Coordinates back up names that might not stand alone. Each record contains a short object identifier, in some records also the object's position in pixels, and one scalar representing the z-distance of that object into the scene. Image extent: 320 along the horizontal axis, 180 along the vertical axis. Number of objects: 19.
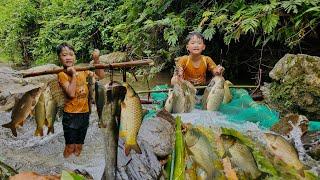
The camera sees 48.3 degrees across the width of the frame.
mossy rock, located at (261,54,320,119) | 4.97
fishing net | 4.45
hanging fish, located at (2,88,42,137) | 2.58
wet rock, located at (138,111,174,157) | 3.40
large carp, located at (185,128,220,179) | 1.65
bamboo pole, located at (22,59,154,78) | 2.39
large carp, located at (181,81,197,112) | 4.46
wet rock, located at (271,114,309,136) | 3.78
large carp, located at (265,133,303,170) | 1.91
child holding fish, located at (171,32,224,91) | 4.75
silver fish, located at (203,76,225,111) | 4.38
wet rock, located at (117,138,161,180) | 3.15
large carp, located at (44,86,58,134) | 2.88
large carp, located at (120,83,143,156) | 2.27
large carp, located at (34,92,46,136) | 2.82
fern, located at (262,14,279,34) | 5.47
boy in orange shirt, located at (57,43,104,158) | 3.16
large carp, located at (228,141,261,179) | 1.73
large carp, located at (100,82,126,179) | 2.25
